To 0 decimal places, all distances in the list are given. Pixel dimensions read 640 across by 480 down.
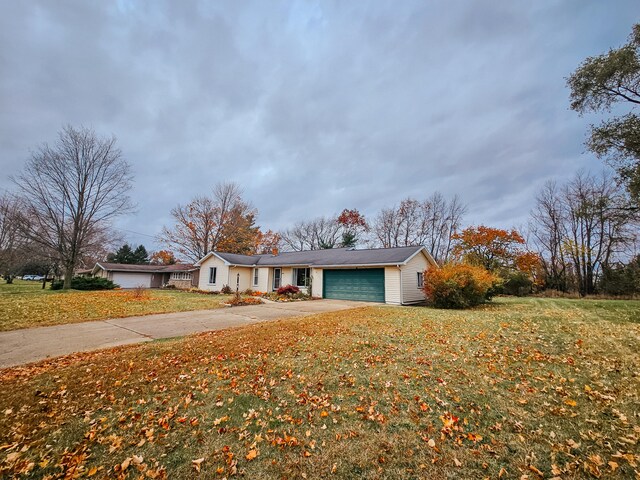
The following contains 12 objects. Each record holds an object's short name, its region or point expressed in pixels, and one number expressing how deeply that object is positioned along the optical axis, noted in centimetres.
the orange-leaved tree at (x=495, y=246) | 2752
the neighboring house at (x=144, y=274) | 3400
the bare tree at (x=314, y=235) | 4306
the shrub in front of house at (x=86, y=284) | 2631
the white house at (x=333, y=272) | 1739
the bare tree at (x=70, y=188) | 2331
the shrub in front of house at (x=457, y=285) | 1363
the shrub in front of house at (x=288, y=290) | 1948
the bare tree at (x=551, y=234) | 2630
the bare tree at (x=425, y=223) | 3331
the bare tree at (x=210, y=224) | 3528
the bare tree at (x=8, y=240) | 2773
